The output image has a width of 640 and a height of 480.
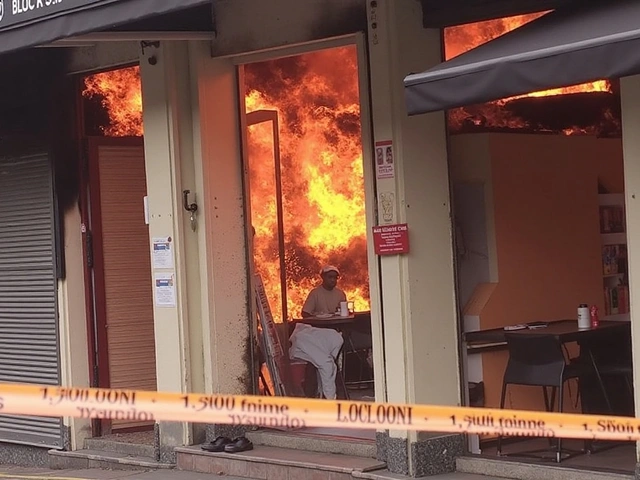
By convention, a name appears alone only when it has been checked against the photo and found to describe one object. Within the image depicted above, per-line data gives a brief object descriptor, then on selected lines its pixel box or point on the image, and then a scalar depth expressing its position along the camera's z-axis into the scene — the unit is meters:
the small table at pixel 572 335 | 9.17
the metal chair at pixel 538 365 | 9.02
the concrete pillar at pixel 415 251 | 8.82
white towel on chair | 11.28
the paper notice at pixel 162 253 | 10.34
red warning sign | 8.79
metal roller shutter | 11.64
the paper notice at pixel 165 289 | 10.34
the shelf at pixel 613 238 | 10.78
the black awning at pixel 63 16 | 8.79
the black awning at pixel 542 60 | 6.66
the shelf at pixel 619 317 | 10.74
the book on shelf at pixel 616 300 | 10.84
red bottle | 9.50
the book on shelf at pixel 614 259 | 10.81
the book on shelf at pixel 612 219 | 10.81
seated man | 12.58
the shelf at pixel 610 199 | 10.79
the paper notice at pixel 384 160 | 8.88
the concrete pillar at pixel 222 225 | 10.25
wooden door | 11.48
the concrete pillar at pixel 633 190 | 7.54
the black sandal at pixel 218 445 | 10.03
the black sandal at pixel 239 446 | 9.96
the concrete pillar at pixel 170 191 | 10.28
